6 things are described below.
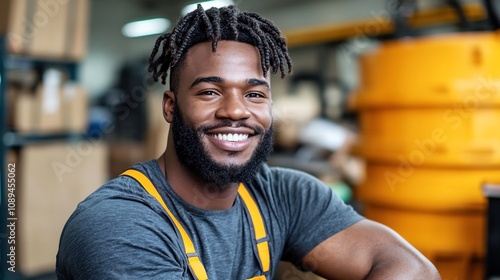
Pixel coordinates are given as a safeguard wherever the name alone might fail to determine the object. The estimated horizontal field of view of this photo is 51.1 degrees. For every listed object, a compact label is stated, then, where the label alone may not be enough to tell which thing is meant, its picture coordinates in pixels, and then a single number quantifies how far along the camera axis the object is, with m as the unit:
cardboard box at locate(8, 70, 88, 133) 3.56
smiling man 1.21
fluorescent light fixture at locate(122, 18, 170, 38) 11.16
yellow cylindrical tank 2.40
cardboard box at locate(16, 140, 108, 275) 3.49
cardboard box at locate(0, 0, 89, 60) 3.43
